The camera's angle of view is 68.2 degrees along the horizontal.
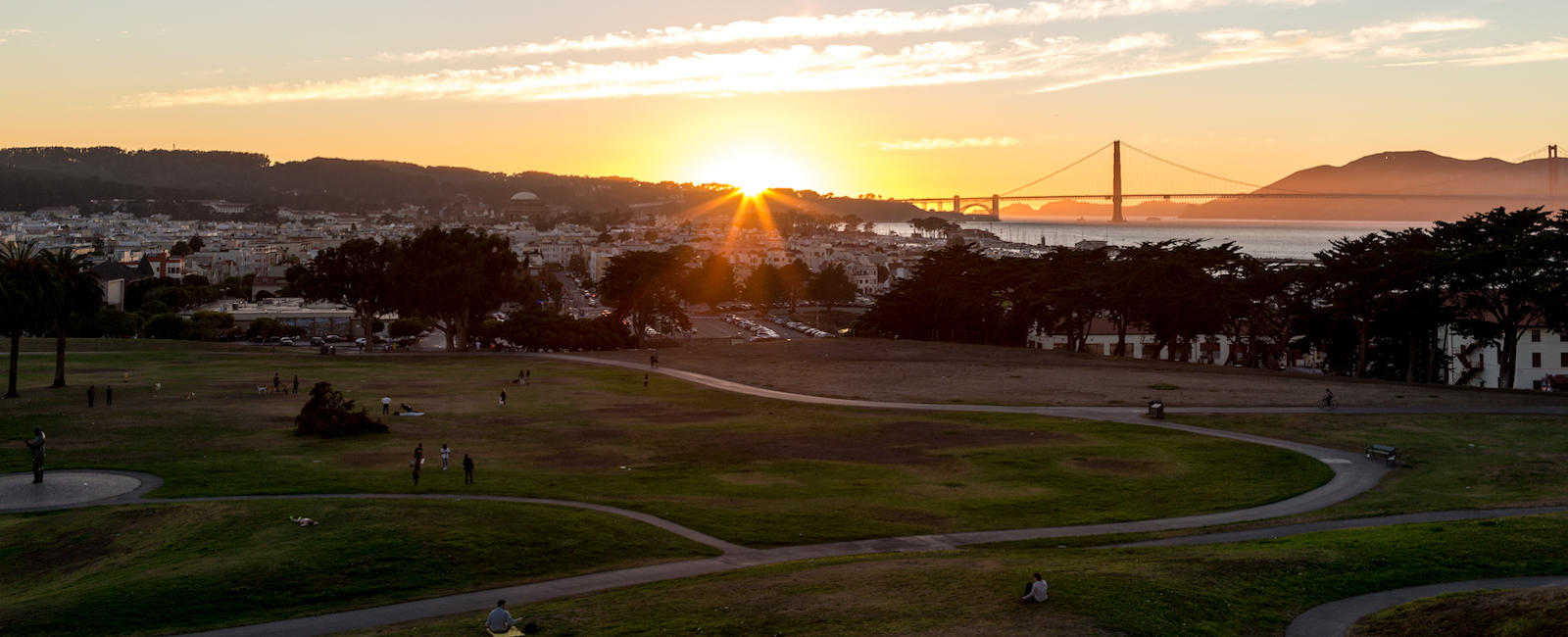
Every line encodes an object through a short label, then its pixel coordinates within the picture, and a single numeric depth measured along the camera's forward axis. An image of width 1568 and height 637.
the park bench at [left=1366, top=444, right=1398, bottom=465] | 46.16
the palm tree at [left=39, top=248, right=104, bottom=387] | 65.56
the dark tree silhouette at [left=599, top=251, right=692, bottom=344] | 111.44
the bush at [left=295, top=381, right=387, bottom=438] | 53.53
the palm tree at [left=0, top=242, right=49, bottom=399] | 62.81
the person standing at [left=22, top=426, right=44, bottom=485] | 42.38
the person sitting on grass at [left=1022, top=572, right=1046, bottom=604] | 24.33
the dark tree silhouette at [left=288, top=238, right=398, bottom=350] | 102.31
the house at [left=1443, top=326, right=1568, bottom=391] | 96.38
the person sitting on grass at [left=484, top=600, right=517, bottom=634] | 24.91
